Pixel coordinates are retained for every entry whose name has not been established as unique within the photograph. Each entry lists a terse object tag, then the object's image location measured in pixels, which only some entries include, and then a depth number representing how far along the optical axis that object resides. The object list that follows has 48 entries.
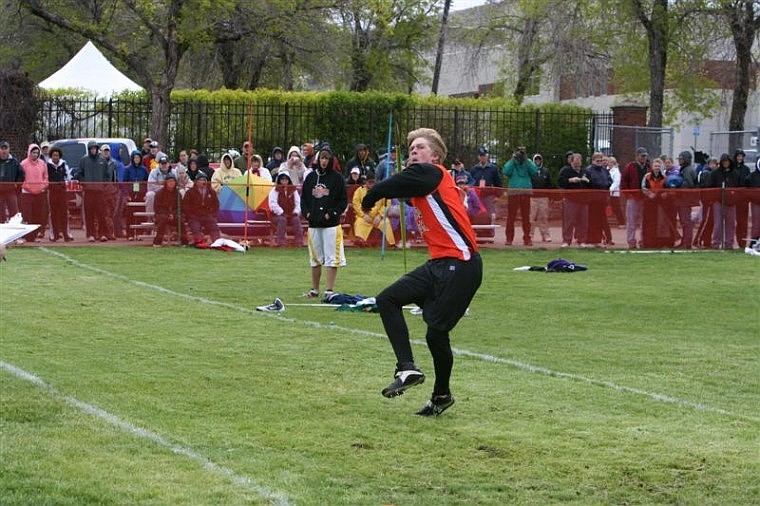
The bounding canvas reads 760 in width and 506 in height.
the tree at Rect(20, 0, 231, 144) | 30.66
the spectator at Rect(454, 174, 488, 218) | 24.19
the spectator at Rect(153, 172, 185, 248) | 23.36
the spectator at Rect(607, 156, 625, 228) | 24.73
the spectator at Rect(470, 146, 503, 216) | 26.72
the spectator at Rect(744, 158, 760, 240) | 24.75
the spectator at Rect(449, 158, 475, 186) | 25.26
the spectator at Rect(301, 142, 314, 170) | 24.72
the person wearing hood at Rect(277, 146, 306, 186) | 24.08
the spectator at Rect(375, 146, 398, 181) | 22.28
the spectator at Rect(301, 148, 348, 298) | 15.81
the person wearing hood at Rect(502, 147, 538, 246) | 24.73
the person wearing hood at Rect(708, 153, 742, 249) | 24.95
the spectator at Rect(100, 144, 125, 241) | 23.61
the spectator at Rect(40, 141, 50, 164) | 24.50
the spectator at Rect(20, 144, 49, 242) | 22.94
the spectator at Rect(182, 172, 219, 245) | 23.41
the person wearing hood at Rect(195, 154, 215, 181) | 25.12
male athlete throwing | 8.66
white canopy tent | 36.12
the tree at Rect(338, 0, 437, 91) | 45.84
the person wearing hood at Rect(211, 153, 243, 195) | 24.05
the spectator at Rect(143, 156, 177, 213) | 23.50
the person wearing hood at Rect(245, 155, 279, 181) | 24.08
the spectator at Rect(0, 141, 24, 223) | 22.75
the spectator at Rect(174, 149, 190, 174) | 24.21
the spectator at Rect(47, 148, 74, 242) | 23.14
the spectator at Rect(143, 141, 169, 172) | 26.25
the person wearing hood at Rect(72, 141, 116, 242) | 23.45
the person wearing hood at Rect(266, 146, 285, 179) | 25.97
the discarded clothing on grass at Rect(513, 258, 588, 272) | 20.36
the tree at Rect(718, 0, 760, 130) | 33.28
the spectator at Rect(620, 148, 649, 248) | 24.78
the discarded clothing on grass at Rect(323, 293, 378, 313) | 14.77
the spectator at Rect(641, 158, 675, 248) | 24.80
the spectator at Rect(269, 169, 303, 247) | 23.52
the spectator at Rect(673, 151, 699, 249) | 24.80
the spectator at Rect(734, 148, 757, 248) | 24.88
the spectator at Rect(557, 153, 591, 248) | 24.64
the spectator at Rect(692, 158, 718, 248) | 25.09
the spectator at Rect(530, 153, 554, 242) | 24.81
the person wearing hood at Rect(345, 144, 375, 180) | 23.38
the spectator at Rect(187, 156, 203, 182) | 24.06
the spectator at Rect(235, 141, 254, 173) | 26.52
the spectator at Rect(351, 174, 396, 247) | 23.16
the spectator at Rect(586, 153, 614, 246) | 24.72
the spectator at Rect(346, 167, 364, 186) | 23.41
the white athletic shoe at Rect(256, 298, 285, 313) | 14.68
